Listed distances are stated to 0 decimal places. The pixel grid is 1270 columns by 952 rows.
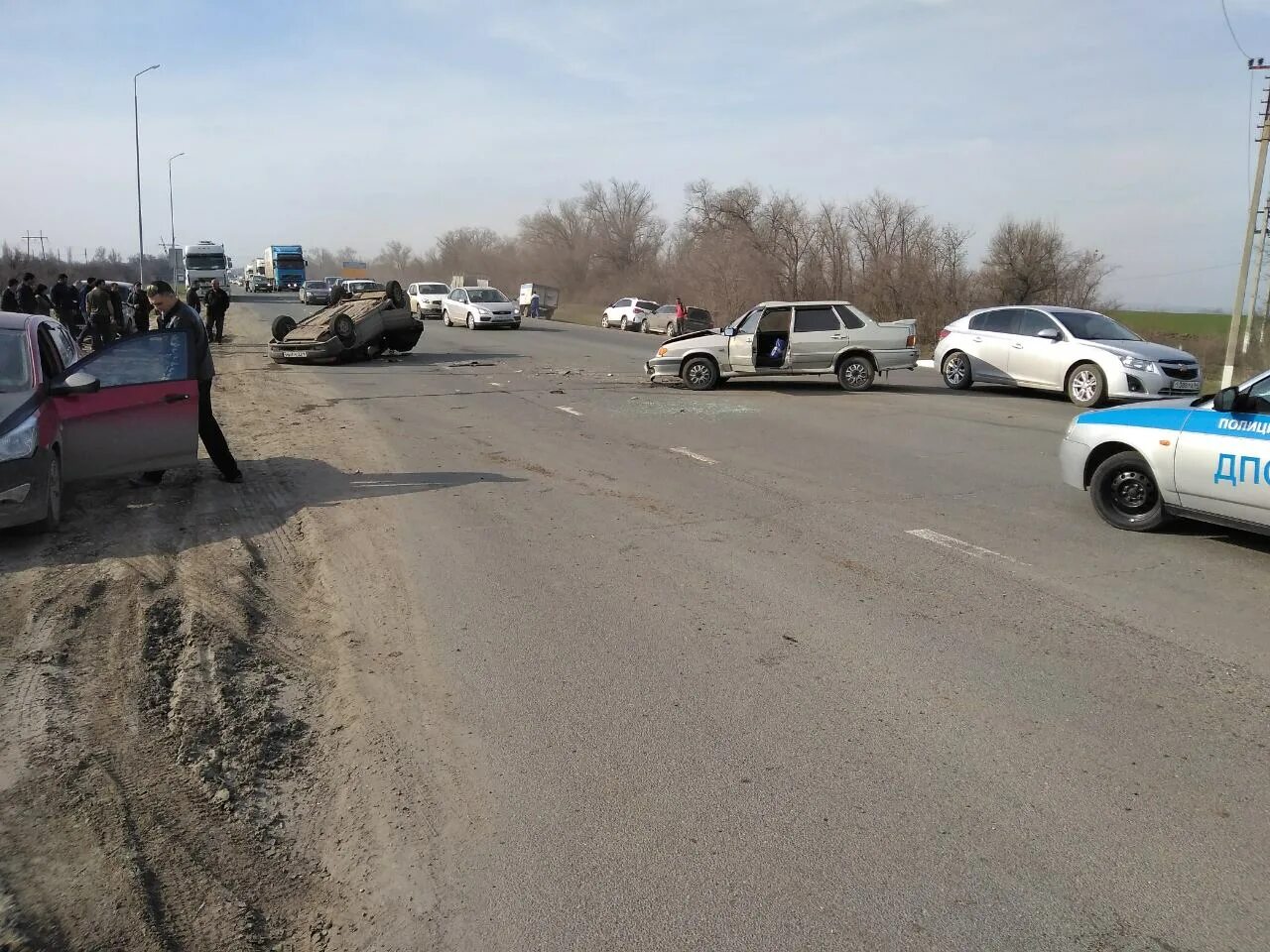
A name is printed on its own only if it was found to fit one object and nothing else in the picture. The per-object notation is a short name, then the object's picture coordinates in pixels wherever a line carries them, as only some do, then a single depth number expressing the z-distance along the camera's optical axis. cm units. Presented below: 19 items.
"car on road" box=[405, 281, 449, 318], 4181
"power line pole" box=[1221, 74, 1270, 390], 2378
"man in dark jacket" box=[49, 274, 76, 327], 2417
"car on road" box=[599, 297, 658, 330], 4419
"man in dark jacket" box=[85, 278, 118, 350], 2128
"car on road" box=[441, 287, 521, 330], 3541
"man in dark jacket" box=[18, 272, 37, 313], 2041
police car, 647
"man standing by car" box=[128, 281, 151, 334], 2214
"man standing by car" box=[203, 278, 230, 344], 2689
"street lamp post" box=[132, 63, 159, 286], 4689
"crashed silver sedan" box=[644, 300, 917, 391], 1761
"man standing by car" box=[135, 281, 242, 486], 898
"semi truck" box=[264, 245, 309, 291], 6969
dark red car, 701
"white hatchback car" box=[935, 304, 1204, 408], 1520
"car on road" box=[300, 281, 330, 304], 5597
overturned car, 2228
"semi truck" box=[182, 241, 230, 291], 5498
